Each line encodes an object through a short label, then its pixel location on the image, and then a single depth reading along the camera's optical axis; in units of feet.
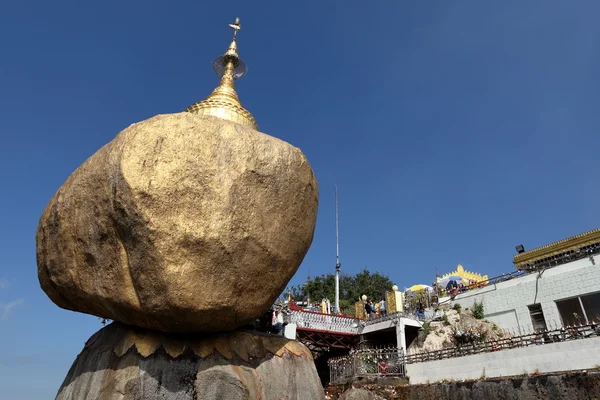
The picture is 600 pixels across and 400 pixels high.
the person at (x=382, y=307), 82.24
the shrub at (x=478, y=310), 67.31
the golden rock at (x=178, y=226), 17.61
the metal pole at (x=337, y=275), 81.31
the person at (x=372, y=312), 77.37
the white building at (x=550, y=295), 54.75
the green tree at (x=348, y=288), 139.21
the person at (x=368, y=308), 83.71
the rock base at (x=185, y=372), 18.53
